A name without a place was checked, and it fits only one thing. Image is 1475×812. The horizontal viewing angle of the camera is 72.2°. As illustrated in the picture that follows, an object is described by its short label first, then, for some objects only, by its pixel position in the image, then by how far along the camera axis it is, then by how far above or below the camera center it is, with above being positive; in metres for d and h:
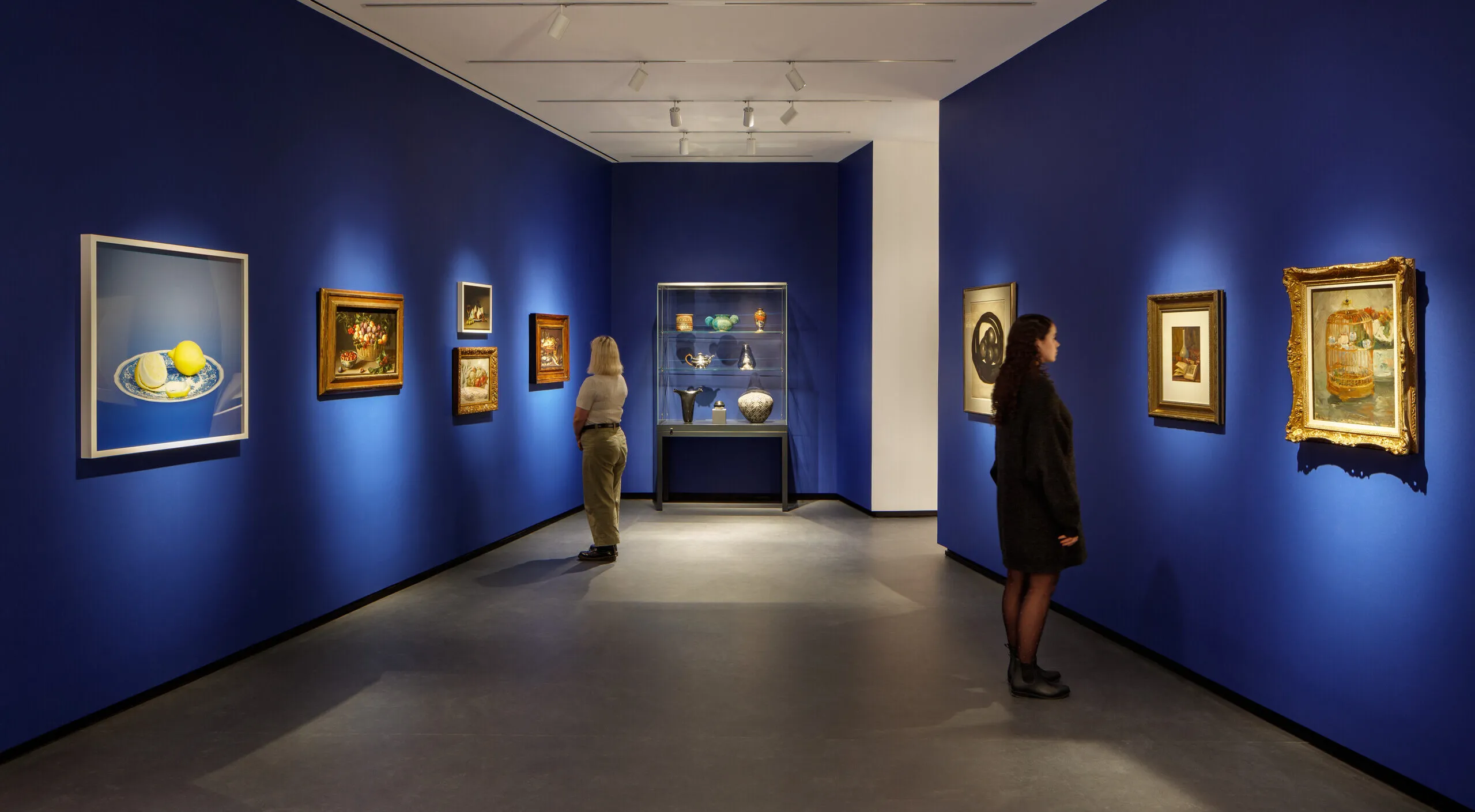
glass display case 10.63 +0.40
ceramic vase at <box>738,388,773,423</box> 10.36 -0.20
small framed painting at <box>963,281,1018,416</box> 6.83 +0.35
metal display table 10.27 -0.46
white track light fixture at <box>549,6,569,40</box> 5.61 +2.02
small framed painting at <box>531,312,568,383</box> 8.84 +0.35
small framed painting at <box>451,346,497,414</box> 7.42 +0.07
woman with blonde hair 7.63 -0.40
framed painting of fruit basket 5.75 +0.28
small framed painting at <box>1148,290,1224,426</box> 4.61 +0.15
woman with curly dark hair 4.34 -0.41
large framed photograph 4.17 +0.18
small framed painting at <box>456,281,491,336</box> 7.46 +0.60
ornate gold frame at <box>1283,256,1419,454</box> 3.54 +0.13
